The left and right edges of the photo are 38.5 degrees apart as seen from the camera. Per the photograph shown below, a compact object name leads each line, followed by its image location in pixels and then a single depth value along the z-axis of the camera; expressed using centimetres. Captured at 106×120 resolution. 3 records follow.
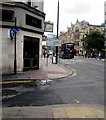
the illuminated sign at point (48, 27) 1792
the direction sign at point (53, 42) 1811
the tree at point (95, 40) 4800
